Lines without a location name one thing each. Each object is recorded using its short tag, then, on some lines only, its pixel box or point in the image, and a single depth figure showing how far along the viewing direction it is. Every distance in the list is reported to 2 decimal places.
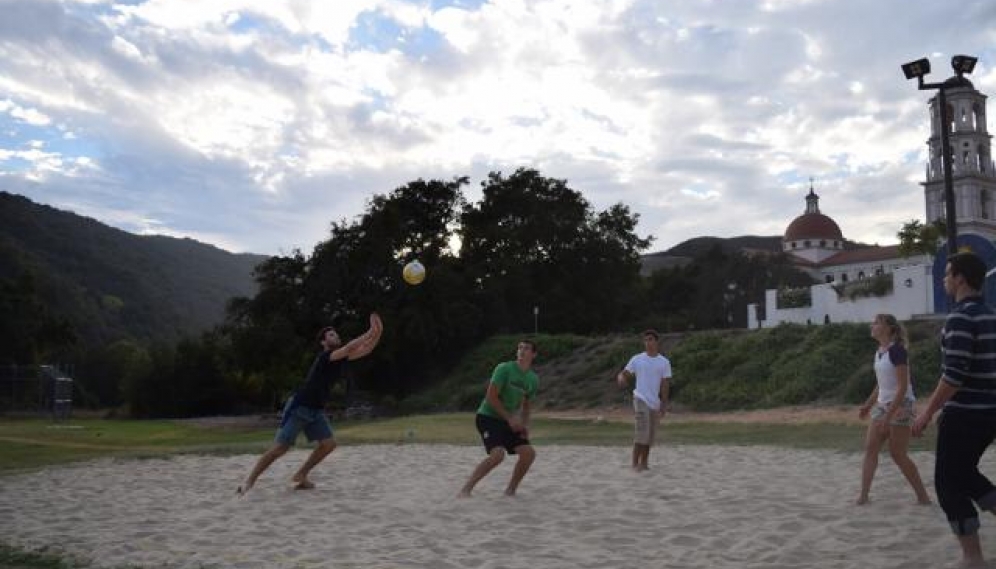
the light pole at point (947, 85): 14.41
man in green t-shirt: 8.96
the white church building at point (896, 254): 31.42
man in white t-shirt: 11.47
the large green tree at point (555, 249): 50.81
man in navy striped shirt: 5.25
